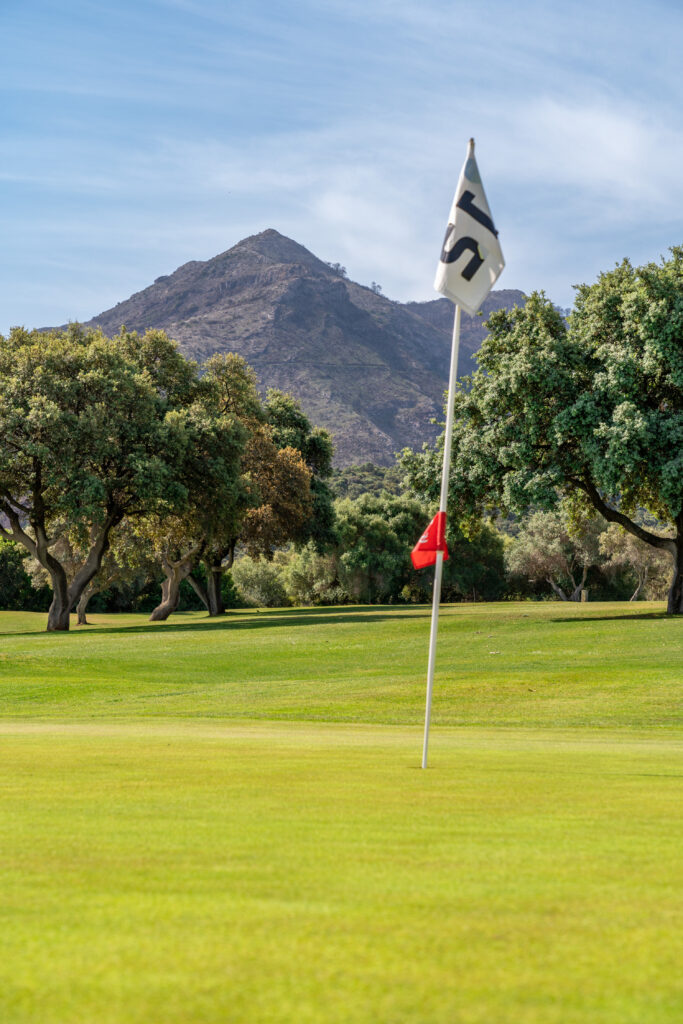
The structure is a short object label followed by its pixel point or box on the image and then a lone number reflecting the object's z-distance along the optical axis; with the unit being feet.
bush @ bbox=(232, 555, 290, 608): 331.57
